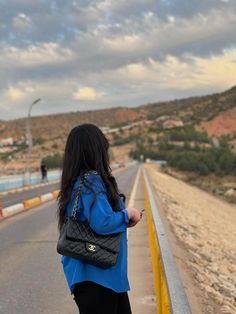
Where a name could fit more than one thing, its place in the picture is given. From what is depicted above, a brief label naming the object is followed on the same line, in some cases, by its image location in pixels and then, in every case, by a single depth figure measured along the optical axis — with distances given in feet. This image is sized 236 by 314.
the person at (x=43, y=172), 107.73
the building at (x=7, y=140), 401.91
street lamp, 92.03
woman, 7.95
